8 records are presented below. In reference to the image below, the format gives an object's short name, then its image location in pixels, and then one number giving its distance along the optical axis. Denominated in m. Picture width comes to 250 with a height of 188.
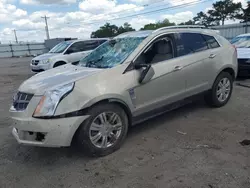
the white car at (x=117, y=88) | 3.08
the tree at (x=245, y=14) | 41.55
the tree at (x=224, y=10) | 51.91
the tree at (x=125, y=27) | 60.74
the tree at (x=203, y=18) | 58.91
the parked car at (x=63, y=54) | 10.73
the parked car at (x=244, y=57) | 7.66
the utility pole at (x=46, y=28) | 61.75
